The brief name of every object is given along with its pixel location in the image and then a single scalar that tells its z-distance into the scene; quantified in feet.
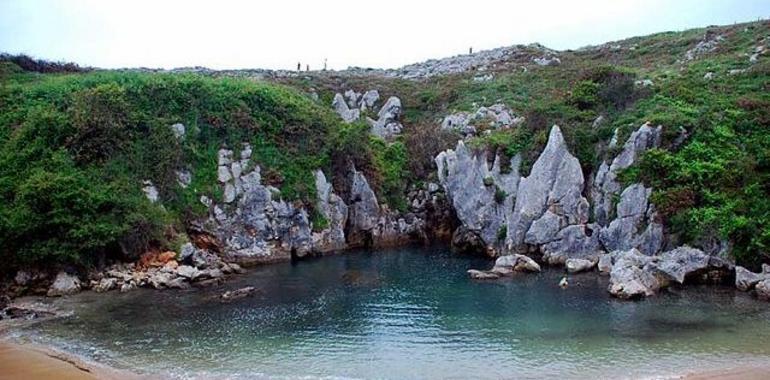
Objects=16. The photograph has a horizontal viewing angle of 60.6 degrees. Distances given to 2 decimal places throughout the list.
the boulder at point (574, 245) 147.64
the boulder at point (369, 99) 250.98
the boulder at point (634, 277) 117.19
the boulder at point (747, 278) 117.50
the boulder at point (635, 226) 139.13
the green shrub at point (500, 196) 167.12
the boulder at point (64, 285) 121.19
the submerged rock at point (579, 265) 139.64
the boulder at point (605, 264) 136.36
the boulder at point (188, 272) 131.75
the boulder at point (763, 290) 111.96
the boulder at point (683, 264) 125.08
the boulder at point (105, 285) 124.26
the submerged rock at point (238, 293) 119.03
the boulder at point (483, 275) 135.95
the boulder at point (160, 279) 127.03
